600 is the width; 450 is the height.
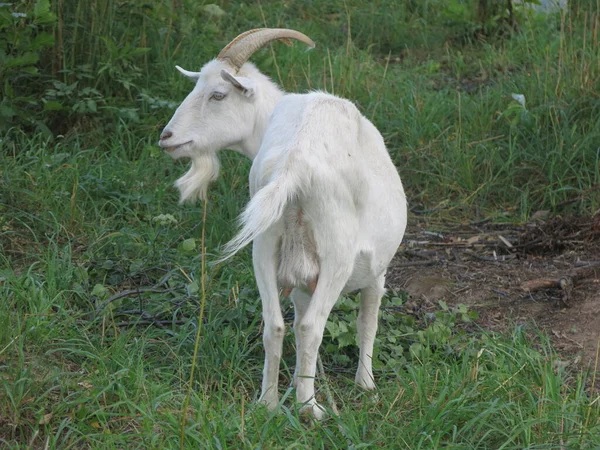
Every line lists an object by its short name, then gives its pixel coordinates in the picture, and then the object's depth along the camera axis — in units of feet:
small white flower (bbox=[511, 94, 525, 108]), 41.43
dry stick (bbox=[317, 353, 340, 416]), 22.49
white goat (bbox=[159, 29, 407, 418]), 21.62
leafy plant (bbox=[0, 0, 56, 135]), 38.01
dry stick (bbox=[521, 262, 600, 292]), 31.48
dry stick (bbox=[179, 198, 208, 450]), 16.58
